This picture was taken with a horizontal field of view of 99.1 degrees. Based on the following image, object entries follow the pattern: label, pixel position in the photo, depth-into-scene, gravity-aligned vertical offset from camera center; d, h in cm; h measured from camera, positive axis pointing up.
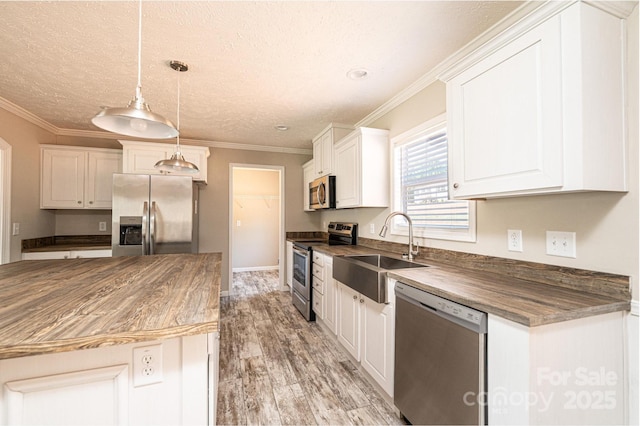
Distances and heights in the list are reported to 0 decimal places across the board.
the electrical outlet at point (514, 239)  158 -13
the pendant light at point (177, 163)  211 +44
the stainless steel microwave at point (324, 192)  335 +32
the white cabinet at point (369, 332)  175 -85
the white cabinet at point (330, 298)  259 -80
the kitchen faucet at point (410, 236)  228 -15
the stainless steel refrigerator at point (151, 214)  308 +3
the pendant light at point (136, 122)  112 +43
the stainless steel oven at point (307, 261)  324 -56
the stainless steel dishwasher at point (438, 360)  113 -68
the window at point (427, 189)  203 +25
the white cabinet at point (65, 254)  302 -43
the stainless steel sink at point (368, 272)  175 -41
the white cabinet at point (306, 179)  426 +62
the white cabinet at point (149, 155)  341 +79
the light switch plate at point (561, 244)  133 -13
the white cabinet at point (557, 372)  98 -59
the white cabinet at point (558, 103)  108 +49
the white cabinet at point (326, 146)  341 +95
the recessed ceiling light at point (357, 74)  214 +116
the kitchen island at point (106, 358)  78 -46
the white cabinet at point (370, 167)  273 +51
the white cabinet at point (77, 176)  338 +51
